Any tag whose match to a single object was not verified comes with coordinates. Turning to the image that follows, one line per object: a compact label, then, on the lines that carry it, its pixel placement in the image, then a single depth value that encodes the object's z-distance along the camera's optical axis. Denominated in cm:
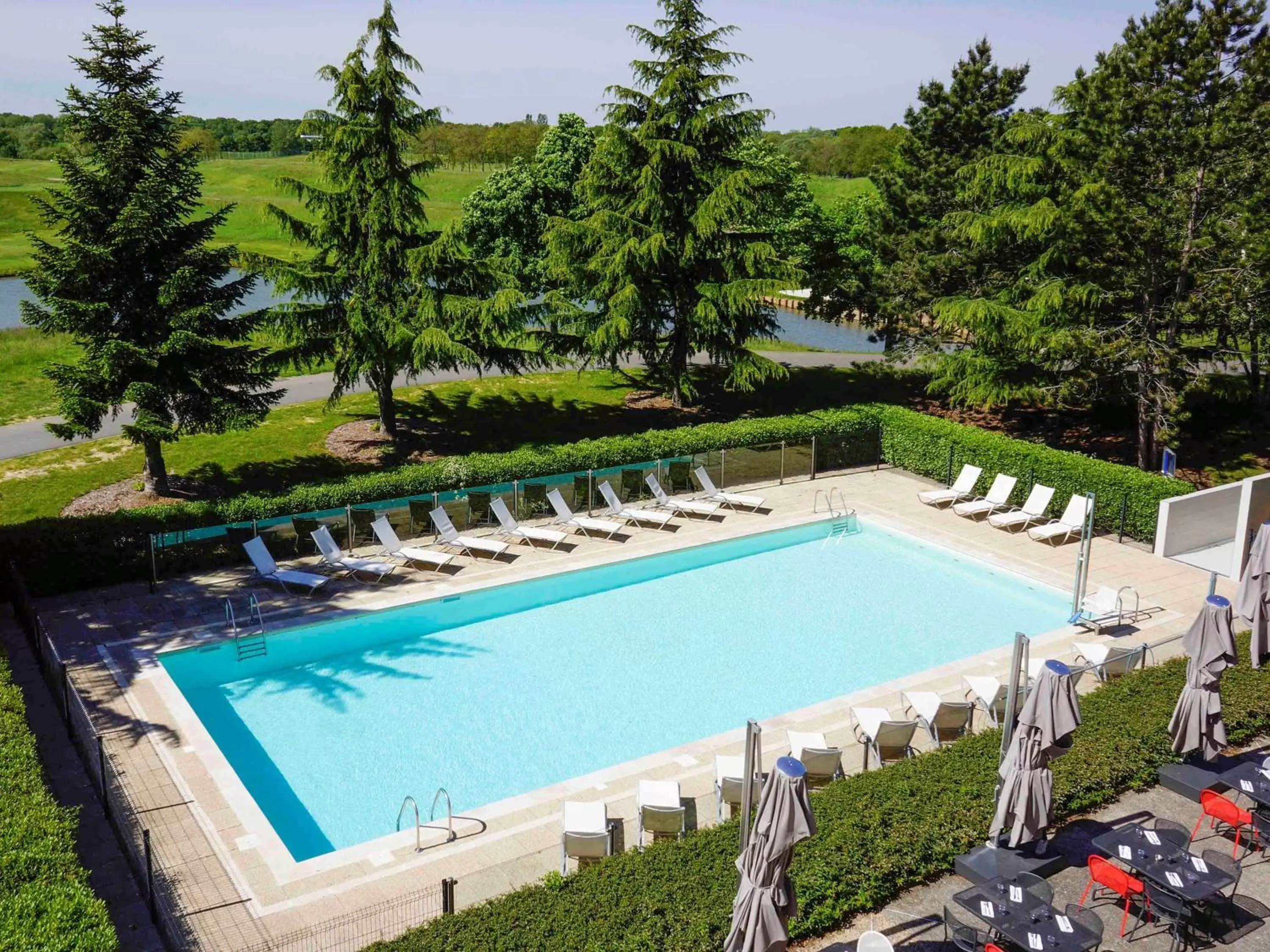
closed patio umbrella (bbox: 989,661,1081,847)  1010
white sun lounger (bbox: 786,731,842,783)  1177
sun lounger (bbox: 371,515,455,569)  1898
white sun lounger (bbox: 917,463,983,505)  2250
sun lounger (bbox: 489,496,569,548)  2021
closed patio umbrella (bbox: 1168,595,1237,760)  1158
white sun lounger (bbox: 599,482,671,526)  2123
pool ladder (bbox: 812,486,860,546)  2183
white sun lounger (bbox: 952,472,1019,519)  2192
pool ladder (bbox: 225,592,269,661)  1583
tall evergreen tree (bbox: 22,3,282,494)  1947
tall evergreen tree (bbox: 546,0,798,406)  2586
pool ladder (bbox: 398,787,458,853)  1109
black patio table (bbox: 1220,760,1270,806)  1107
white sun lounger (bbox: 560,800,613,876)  1032
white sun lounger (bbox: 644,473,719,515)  2197
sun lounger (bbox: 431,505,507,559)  1942
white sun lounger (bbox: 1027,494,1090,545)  2058
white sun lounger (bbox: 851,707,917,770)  1234
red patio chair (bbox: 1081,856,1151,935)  956
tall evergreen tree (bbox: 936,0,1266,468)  2150
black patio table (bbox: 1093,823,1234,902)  951
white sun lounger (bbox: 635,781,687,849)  1076
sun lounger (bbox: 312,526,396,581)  1855
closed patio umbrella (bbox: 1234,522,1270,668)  1380
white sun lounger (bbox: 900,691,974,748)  1289
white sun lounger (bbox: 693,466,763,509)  2222
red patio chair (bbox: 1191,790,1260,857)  1070
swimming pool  1348
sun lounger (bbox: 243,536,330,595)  1762
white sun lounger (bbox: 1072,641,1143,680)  1402
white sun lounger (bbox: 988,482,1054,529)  2119
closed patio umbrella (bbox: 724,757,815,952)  817
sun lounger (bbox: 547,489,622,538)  2069
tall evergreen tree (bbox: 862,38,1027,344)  3020
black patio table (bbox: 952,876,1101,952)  893
